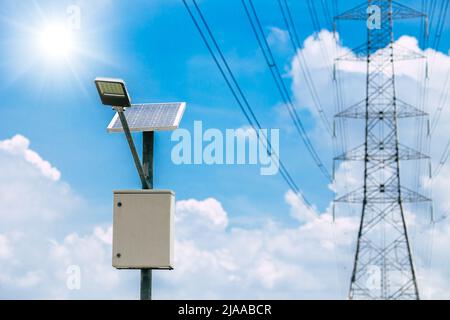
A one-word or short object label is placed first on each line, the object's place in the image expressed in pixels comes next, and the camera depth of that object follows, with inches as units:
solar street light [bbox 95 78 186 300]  490.6
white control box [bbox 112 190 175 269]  517.3
